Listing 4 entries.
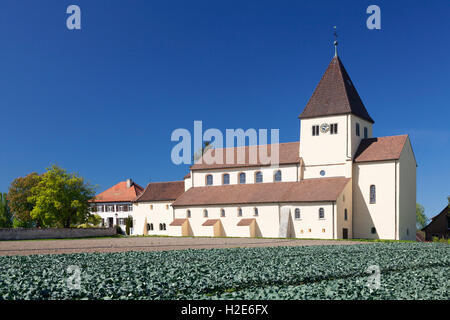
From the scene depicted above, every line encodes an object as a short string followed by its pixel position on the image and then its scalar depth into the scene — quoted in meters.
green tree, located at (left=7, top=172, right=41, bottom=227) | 81.19
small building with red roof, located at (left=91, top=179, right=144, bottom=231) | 87.94
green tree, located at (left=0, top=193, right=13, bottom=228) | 84.82
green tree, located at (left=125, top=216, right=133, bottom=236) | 74.34
